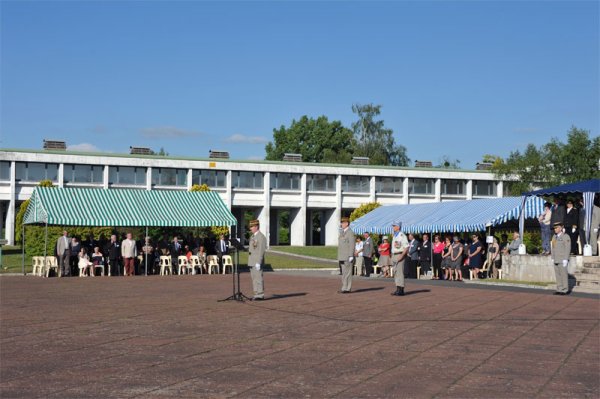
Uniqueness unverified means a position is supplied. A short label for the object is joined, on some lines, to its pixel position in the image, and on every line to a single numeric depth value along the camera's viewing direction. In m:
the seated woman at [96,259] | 33.00
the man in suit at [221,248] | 35.94
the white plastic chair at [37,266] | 32.47
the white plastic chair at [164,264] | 34.75
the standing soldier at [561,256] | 20.34
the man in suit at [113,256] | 33.28
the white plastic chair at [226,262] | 35.87
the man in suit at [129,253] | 33.19
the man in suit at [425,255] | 31.81
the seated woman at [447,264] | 30.01
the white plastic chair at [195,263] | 34.92
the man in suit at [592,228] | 25.55
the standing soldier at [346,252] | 20.55
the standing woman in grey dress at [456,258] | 29.47
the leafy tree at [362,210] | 54.00
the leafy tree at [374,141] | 103.06
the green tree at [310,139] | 110.81
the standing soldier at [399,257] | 20.23
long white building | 68.50
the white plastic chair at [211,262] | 35.62
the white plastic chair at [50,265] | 31.44
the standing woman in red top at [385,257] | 31.44
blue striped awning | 30.88
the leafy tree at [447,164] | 113.20
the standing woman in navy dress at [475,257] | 29.38
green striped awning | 33.03
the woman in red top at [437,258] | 31.58
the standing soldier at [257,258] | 18.31
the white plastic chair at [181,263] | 35.28
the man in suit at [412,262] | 31.59
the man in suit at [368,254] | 32.69
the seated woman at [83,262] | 32.50
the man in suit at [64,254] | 31.70
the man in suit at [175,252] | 35.81
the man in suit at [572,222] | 25.98
